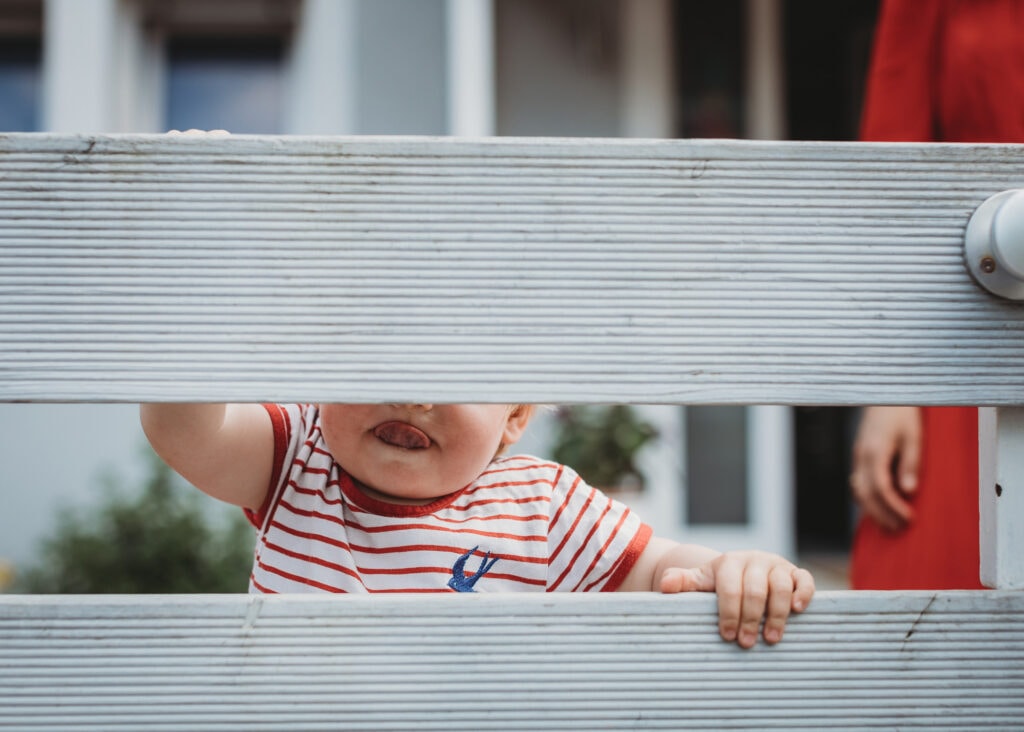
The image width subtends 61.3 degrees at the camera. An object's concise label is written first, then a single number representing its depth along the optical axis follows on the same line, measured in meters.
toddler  1.02
